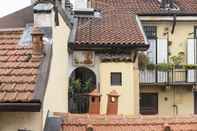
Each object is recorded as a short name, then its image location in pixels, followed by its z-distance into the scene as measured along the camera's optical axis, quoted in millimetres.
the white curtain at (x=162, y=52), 25362
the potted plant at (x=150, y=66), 24905
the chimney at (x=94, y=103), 14531
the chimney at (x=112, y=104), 14384
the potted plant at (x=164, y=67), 25203
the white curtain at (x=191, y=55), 25406
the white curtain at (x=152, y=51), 25391
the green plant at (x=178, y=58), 25781
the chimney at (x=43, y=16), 11969
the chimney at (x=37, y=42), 10898
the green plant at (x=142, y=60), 23412
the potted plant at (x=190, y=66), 25358
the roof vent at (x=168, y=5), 26022
